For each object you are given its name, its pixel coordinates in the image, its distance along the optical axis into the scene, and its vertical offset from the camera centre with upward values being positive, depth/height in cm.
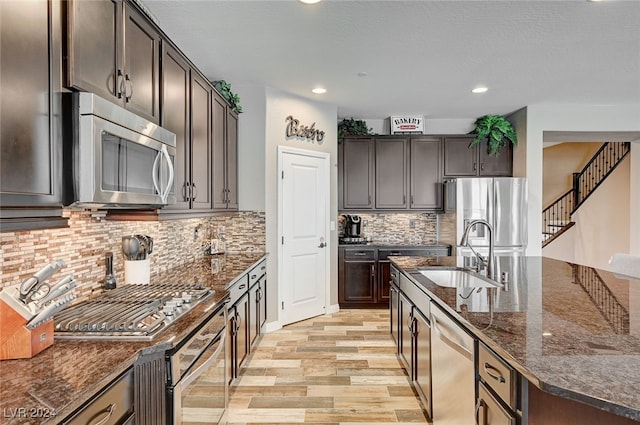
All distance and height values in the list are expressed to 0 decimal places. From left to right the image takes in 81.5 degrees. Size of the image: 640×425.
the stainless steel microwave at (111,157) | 139 +23
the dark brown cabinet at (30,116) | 111 +30
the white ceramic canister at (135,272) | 236 -41
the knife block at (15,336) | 122 -43
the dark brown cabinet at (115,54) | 143 +71
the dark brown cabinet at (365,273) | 532 -93
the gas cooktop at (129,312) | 147 -48
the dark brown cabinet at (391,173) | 563 +53
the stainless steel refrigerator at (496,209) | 497 -1
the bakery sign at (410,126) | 570 +126
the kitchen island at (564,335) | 100 -47
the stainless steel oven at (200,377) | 150 -79
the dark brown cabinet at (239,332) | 269 -96
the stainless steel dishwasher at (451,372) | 168 -83
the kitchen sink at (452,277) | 278 -53
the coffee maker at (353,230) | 561 -34
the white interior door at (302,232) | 448 -31
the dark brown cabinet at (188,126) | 238 +59
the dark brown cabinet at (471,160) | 556 +72
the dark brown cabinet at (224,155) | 344 +54
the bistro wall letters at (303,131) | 454 +98
